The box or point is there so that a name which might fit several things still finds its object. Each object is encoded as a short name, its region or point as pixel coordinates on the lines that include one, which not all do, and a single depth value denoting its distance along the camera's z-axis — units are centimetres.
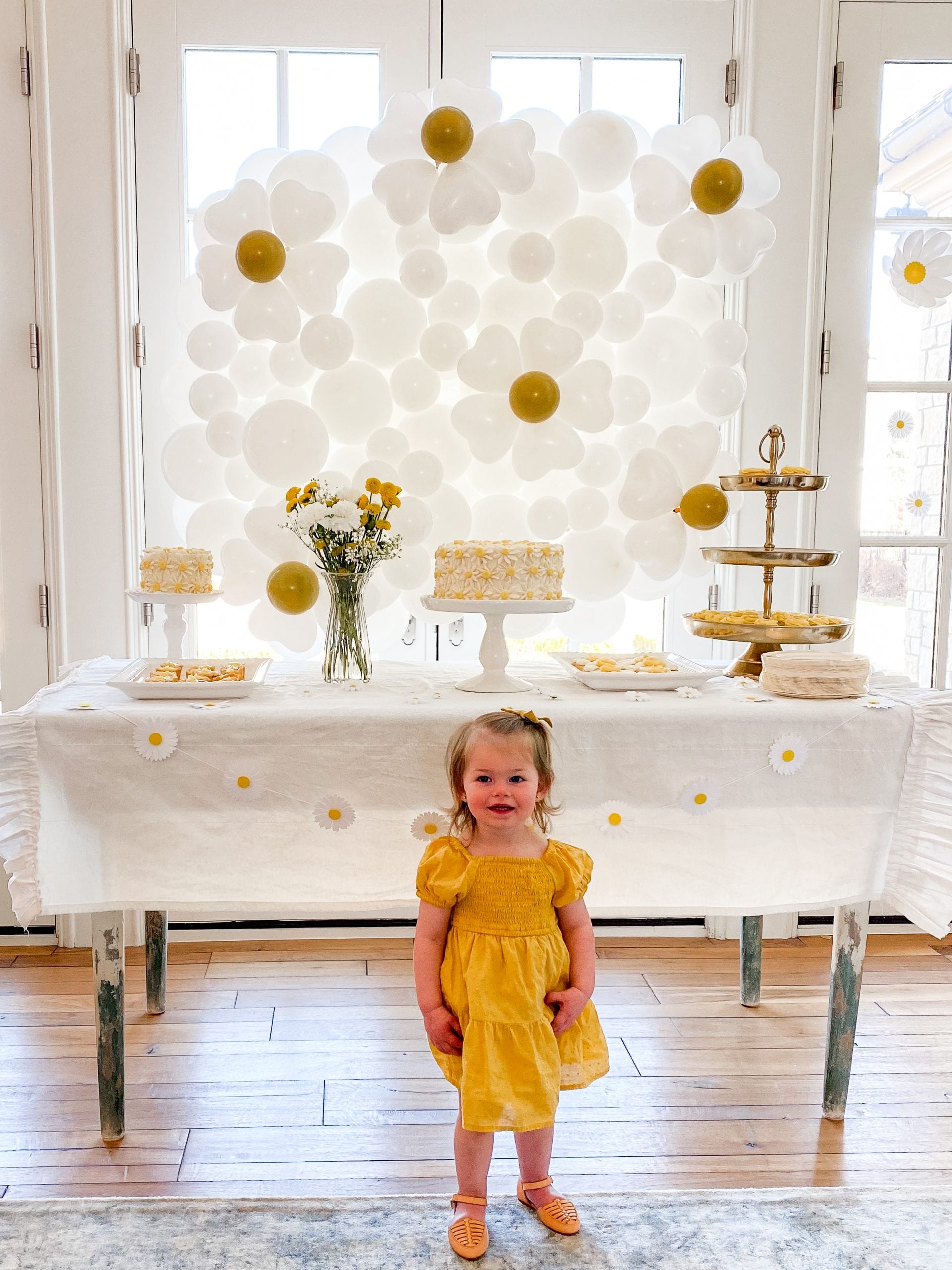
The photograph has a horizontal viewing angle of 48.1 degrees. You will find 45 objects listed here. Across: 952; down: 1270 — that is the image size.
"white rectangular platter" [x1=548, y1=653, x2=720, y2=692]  208
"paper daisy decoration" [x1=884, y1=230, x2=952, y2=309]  274
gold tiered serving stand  223
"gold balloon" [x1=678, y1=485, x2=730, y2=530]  244
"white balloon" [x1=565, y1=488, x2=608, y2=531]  247
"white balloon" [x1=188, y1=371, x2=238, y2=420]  243
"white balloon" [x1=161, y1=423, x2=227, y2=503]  246
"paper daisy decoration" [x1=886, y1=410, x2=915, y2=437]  292
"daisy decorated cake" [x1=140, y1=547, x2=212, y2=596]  225
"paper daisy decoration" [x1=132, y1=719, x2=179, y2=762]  184
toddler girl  153
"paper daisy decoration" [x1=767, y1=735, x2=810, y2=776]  194
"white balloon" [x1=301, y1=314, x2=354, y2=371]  234
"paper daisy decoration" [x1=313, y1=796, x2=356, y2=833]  190
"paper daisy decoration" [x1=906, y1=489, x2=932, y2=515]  295
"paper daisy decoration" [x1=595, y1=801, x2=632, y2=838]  193
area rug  157
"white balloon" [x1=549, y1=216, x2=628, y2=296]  236
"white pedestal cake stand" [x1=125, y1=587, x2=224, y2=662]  224
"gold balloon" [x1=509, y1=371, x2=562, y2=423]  232
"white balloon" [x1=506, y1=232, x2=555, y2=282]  233
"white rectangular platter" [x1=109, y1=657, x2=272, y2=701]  195
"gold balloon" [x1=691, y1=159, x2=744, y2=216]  234
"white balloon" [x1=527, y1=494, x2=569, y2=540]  246
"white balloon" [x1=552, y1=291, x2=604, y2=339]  237
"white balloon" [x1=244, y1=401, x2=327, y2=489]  234
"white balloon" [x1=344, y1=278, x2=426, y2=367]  236
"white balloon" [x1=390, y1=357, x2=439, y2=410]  239
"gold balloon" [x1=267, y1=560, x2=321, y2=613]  227
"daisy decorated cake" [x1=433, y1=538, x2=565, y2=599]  198
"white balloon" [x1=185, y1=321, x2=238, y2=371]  242
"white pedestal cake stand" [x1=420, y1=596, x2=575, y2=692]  199
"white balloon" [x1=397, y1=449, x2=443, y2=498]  238
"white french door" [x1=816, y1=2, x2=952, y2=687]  278
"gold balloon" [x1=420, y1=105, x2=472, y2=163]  220
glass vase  217
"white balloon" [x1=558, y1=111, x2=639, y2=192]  234
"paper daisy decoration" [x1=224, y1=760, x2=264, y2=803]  188
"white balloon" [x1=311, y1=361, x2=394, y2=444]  238
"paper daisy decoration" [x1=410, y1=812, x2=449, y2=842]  190
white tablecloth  185
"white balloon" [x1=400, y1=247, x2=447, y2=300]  234
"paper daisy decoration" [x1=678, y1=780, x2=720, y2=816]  194
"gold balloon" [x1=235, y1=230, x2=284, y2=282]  229
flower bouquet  212
